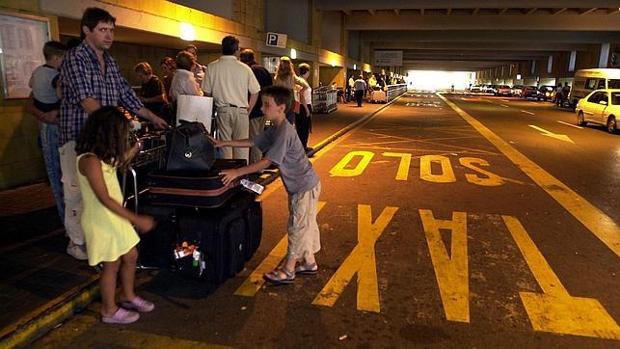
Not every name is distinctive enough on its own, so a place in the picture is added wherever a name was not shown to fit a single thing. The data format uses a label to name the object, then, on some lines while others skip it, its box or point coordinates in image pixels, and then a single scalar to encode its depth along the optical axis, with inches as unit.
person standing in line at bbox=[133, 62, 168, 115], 287.6
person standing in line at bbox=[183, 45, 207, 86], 302.7
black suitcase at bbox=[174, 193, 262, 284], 143.9
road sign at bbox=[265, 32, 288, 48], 658.8
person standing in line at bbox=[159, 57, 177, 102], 304.3
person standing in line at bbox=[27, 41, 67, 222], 173.8
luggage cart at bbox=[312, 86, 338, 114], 777.6
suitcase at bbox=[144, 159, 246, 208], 143.3
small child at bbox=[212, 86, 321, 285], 145.9
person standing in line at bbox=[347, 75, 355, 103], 1186.5
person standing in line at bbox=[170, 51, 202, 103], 253.8
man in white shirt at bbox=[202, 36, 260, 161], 243.9
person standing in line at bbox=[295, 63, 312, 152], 358.9
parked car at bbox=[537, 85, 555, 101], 1654.8
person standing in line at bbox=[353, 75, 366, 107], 962.7
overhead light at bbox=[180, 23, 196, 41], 453.6
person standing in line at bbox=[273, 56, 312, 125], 318.3
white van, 1006.4
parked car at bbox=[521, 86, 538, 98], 1840.1
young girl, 118.1
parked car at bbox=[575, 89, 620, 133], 630.3
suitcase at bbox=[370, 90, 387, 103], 1145.4
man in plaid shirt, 142.3
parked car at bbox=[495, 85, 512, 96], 2304.5
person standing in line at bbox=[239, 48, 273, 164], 288.4
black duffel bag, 148.0
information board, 244.5
